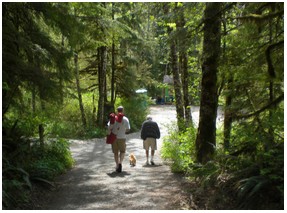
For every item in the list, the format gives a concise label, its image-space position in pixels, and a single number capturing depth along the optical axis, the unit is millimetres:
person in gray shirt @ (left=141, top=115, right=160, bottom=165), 12836
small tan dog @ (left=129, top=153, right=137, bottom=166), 11922
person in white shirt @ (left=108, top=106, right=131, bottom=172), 10812
